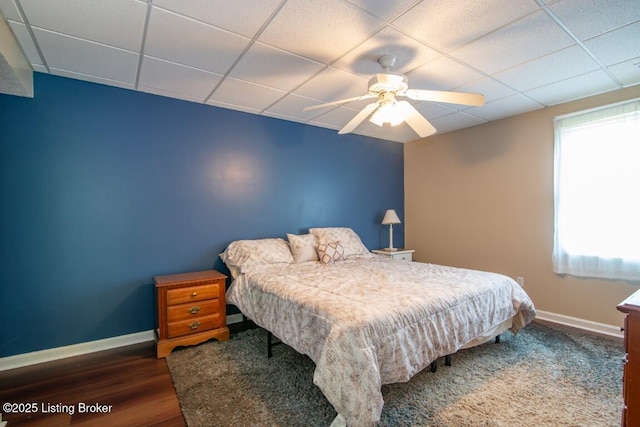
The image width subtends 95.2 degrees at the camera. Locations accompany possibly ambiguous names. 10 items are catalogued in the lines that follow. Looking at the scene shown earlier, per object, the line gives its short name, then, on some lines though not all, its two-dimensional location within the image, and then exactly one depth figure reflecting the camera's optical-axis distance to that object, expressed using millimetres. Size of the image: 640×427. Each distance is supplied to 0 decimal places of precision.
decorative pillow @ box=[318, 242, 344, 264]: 3346
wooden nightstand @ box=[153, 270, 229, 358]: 2521
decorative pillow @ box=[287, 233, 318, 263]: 3318
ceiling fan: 2076
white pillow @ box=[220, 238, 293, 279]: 2965
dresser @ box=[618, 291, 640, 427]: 1146
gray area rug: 1716
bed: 1512
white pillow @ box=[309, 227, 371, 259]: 3586
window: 2771
